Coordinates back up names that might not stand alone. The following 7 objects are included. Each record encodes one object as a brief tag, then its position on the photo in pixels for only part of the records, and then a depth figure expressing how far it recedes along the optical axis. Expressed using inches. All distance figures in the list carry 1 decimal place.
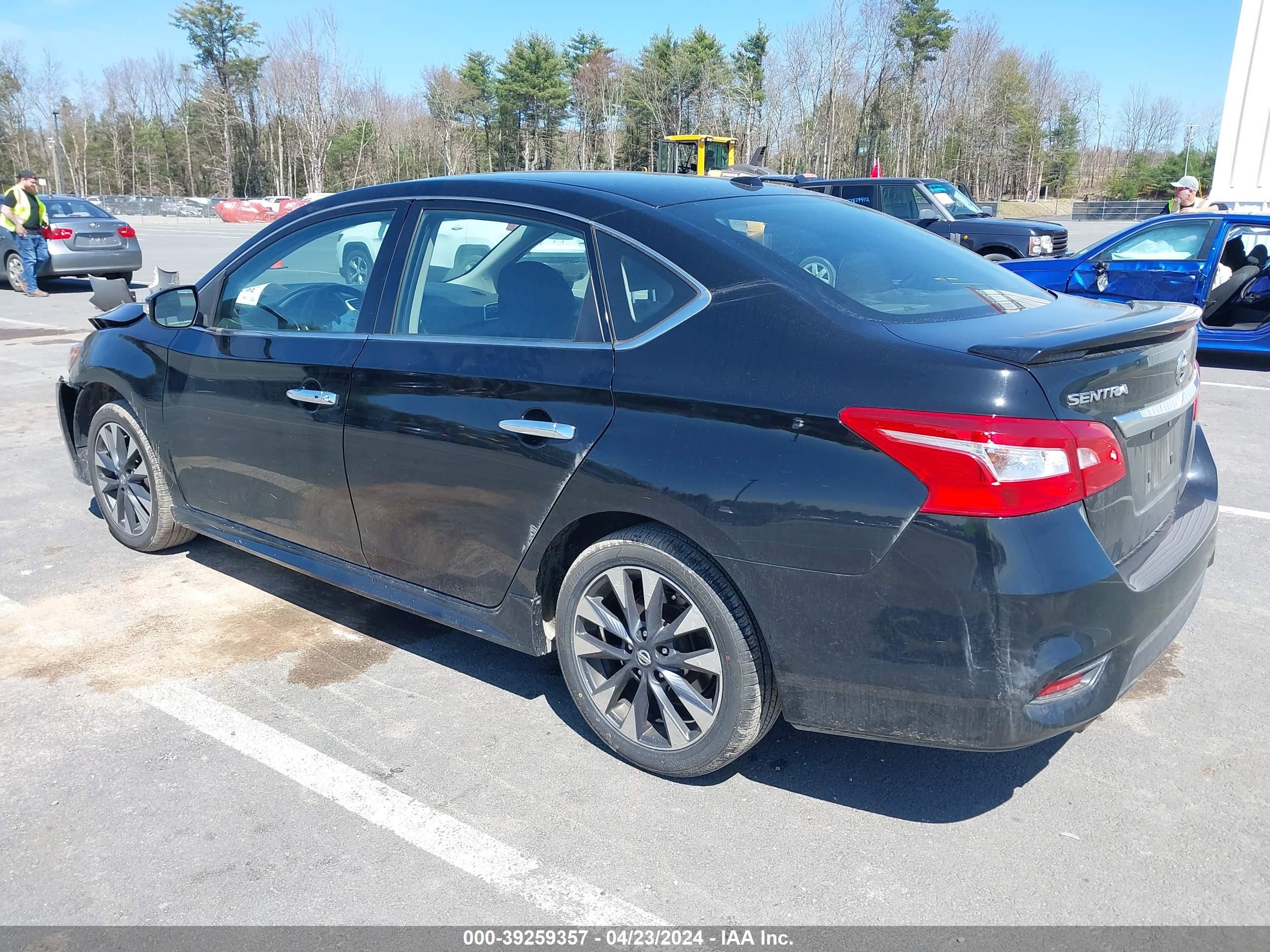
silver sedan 647.1
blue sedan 388.2
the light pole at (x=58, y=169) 2576.3
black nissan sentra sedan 94.2
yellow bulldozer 1376.7
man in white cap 509.0
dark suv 583.2
